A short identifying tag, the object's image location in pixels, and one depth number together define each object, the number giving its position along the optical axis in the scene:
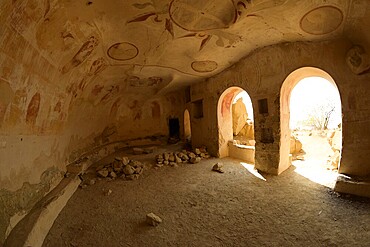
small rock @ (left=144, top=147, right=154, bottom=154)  8.11
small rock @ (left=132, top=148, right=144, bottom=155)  8.08
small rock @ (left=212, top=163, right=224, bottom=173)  5.85
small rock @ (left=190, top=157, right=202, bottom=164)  6.79
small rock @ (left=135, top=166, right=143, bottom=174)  5.87
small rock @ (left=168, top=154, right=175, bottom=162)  6.86
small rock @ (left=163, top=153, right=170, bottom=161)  6.92
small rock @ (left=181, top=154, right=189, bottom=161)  7.00
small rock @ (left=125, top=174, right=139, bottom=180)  5.56
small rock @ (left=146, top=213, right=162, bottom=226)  3.56
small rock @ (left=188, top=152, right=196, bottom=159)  7.02
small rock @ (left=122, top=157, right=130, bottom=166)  6.10
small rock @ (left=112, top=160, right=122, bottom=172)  5.96
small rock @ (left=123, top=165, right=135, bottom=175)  5.74
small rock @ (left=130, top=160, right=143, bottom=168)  6.13
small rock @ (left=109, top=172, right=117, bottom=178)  5.66
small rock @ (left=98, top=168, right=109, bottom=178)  5.66
